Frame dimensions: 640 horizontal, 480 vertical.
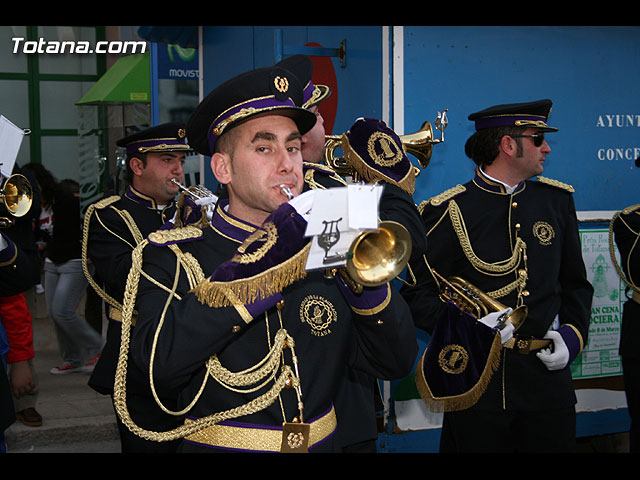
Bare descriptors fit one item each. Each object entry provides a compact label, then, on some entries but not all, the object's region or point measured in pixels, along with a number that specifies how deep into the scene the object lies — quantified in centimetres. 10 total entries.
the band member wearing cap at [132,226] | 374
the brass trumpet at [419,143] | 347
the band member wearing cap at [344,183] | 235
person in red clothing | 438
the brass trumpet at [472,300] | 339
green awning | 1058
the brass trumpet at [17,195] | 332
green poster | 493
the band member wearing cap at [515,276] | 347
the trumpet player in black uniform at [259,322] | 204
